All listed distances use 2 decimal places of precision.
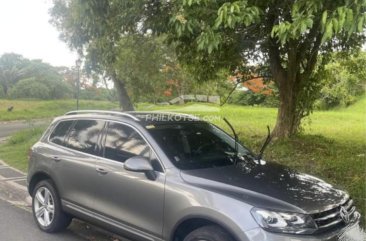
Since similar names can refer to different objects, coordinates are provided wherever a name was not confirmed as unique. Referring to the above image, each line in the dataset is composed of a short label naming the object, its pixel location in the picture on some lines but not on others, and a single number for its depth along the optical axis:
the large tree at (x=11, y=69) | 44.94
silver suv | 3.67
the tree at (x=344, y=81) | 10.81
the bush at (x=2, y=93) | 42.92
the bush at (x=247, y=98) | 30.47
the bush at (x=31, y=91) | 42.25
